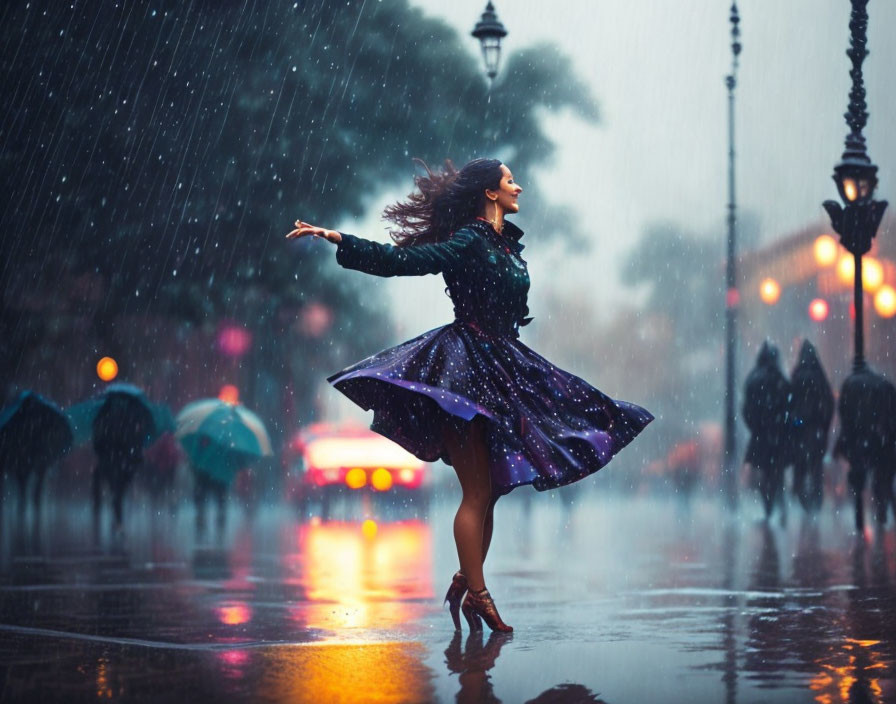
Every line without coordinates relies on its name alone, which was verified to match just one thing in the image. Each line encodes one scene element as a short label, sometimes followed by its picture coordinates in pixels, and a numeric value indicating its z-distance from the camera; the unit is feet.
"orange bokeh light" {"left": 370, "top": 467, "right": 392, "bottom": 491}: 98.63
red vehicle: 98.02
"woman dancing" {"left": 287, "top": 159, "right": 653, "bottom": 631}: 24.43
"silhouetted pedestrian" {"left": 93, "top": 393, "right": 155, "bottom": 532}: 68.64
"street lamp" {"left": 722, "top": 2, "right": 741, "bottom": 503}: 103.45
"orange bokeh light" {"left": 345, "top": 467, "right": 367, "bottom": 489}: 97.71
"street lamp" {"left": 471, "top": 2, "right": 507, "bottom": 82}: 74.18
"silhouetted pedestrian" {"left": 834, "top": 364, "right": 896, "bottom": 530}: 60.49
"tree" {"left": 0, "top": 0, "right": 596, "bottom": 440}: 75.05
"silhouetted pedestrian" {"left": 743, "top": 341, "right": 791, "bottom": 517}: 72.33
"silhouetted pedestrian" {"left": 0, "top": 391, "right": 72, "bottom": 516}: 80.33
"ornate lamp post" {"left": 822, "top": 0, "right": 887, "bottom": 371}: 60.13
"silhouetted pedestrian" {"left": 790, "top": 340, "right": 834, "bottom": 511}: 71.77
